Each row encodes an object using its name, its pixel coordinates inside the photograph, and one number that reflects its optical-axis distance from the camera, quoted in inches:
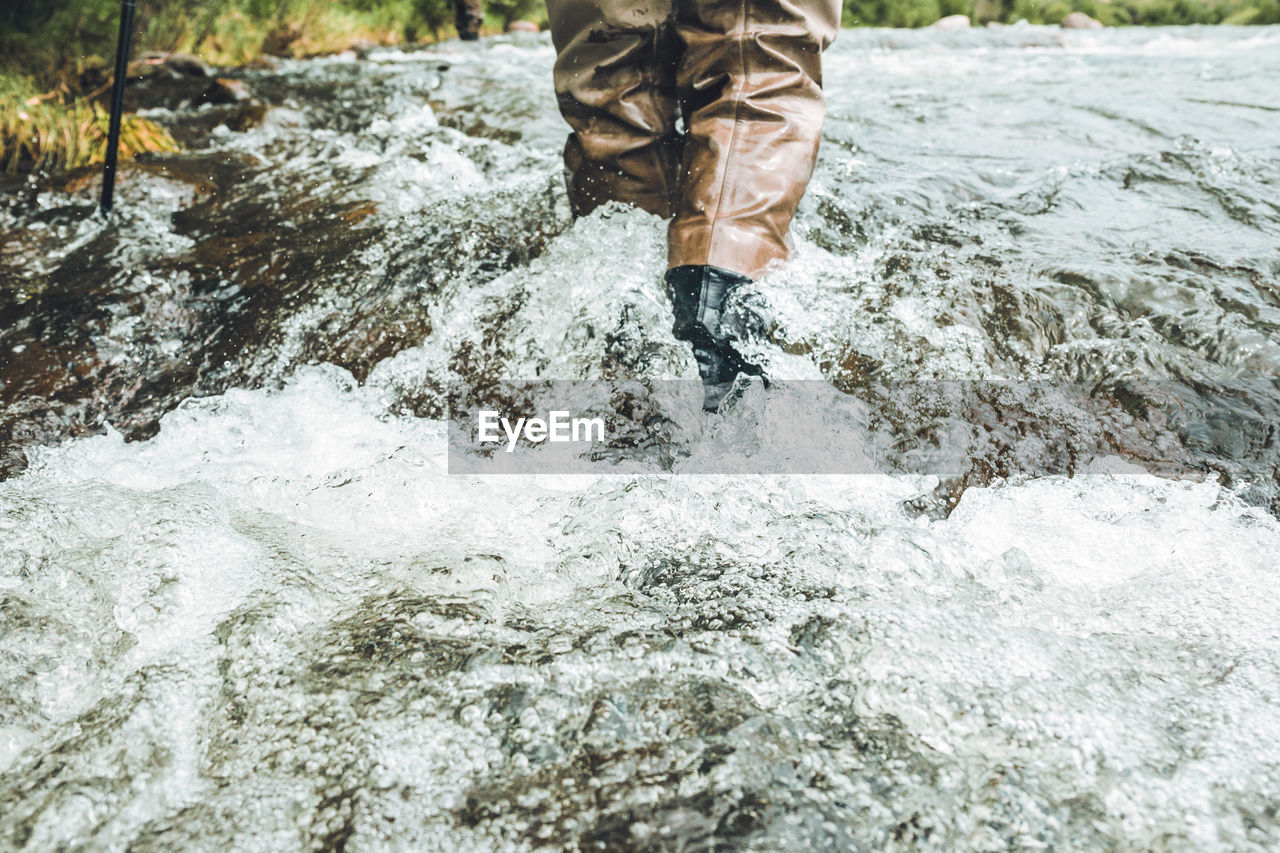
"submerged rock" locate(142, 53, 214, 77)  207.9
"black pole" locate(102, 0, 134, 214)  90.3
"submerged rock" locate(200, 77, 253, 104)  171.0
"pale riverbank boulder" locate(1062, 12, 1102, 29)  558.9
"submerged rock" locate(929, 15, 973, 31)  510.9
